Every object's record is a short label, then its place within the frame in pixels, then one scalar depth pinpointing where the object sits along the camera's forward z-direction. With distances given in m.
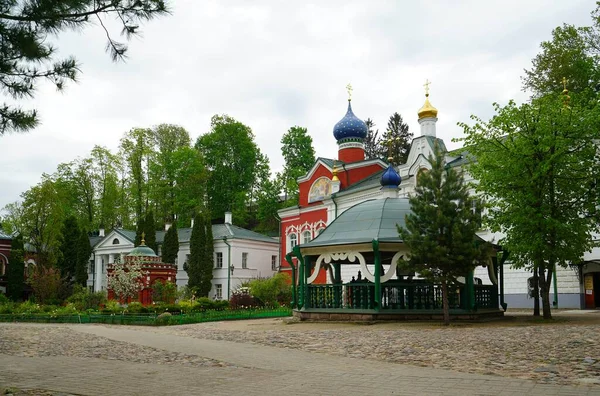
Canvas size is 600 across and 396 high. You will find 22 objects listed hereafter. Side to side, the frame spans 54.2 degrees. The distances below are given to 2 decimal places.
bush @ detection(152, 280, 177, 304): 29.56
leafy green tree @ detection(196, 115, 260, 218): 53.03
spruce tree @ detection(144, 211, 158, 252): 44.56
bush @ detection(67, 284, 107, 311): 29.48
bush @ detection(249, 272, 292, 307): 28.70
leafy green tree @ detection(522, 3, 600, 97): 29.92
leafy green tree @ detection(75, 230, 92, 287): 46.00
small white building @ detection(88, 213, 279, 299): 43.09
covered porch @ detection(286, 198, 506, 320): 16.75
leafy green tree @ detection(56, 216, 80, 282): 45.88
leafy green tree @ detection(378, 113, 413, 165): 51.97
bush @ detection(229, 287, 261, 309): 27.69
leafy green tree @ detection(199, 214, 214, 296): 41.25
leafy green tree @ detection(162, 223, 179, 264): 43.50
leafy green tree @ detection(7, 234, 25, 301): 44.34
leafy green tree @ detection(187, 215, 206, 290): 41.28
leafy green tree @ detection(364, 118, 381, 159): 57.25
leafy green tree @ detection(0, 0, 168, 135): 7.58
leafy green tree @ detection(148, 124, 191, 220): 51.69
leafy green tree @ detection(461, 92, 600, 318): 17.11
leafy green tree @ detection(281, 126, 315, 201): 51.88
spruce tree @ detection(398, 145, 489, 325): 15.23
